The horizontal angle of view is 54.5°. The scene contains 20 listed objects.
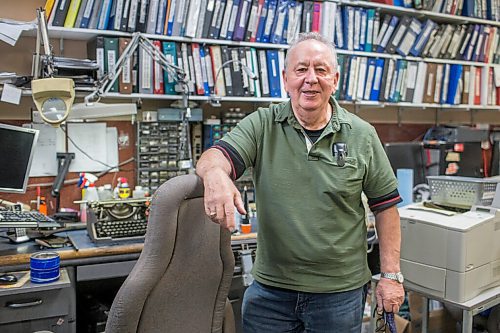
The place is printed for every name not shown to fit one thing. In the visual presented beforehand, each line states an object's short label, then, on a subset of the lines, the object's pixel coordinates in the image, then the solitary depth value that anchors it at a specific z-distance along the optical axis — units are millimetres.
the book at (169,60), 2555
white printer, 2021
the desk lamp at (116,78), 2371
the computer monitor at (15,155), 2178
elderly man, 1464
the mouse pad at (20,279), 1698
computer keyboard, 1970
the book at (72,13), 2357
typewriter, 2107
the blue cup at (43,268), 1726
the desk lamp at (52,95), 2018
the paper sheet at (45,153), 2561
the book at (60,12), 2332
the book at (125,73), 2461
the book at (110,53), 2441
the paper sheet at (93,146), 2631
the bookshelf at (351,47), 2557
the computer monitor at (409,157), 3119
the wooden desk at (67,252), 1865
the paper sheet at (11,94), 2234
